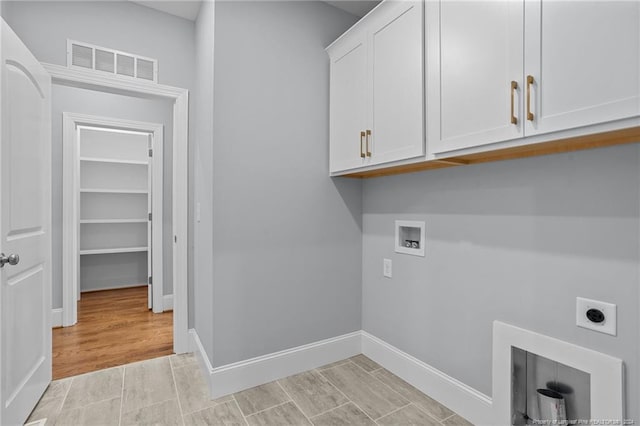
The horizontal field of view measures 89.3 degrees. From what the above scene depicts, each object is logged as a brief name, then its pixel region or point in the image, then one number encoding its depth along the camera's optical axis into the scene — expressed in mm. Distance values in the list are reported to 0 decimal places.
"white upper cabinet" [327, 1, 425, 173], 1689
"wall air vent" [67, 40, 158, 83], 2289
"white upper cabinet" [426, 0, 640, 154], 1010
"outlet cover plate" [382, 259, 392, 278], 2295
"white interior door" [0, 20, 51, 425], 1549
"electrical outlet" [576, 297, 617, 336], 1245
